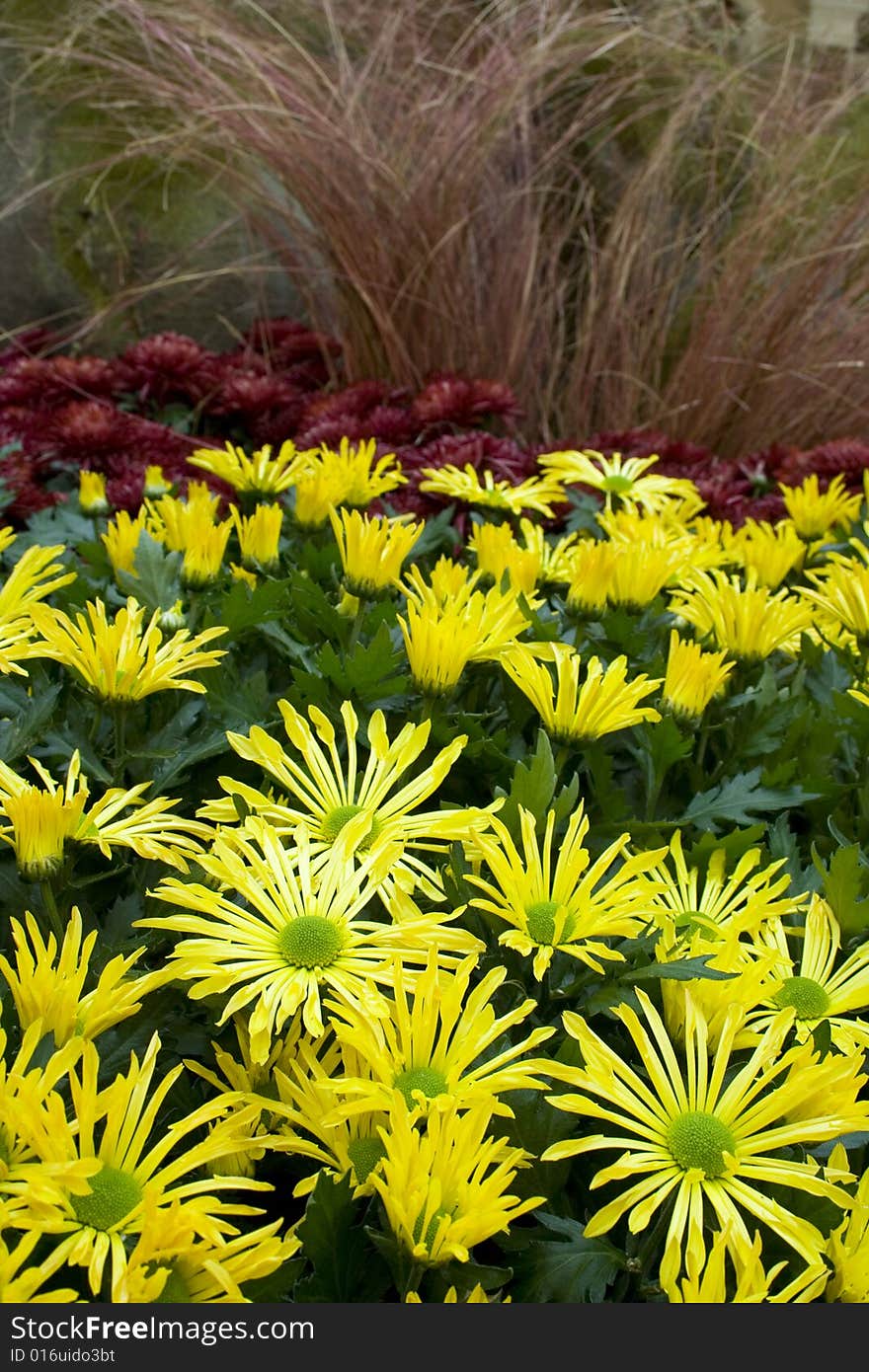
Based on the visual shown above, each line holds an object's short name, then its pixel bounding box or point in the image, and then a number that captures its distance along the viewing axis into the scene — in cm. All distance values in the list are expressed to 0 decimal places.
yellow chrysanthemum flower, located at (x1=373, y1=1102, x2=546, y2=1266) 66
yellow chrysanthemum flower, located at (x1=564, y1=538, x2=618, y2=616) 134
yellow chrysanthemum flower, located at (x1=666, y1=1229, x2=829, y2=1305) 69
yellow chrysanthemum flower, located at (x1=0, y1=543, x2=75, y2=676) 110
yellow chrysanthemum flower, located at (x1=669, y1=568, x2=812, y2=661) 133
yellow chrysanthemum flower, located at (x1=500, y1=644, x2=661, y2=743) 105
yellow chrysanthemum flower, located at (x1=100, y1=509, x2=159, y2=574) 143
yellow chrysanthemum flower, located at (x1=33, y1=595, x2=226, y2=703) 105
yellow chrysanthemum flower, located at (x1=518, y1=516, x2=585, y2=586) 158
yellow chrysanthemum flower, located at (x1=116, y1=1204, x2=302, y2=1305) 63
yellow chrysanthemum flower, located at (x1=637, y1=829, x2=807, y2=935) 94
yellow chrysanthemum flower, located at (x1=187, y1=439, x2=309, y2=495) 170
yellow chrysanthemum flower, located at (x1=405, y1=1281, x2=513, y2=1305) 68
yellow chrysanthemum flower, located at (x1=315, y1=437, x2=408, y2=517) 166
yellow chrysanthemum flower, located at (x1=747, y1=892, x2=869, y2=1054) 90
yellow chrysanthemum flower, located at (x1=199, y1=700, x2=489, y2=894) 92
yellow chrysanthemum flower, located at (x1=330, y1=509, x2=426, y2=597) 131
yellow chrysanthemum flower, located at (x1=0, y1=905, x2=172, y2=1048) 77
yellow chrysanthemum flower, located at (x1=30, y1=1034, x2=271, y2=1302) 65
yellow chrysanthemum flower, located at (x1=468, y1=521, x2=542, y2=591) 142
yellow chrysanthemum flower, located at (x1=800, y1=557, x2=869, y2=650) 143
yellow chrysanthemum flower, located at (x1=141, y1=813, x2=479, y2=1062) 77
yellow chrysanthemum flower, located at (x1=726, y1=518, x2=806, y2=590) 166
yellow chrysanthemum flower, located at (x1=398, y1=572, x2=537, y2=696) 109
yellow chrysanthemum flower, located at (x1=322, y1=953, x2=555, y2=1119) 73
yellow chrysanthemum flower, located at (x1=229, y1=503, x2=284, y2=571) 145
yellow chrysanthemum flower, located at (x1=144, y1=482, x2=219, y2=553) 139
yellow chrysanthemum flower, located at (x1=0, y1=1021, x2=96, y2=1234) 64
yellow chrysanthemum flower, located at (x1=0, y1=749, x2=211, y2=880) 86
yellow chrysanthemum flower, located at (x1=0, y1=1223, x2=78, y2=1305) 61
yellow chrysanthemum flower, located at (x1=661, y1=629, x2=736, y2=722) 118
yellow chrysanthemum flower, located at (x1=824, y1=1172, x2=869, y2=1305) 73
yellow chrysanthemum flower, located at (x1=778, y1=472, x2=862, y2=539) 198
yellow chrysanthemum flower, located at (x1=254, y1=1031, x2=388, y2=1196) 75
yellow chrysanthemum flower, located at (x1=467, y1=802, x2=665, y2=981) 83
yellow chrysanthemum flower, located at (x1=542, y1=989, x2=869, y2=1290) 72
